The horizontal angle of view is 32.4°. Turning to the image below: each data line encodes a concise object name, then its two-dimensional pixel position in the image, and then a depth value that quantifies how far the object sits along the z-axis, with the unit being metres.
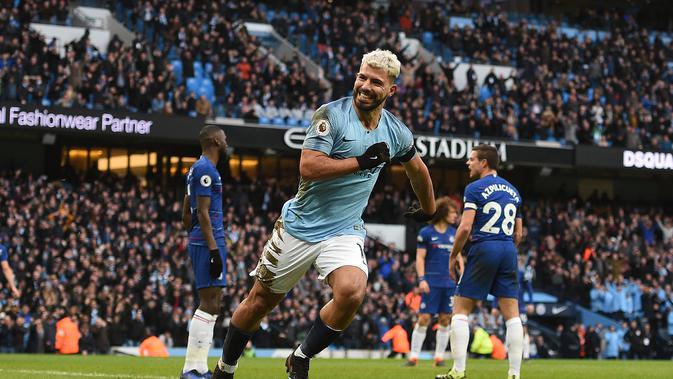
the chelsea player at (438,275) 16.88
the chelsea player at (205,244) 10.62
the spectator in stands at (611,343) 30.60
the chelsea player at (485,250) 11.63
